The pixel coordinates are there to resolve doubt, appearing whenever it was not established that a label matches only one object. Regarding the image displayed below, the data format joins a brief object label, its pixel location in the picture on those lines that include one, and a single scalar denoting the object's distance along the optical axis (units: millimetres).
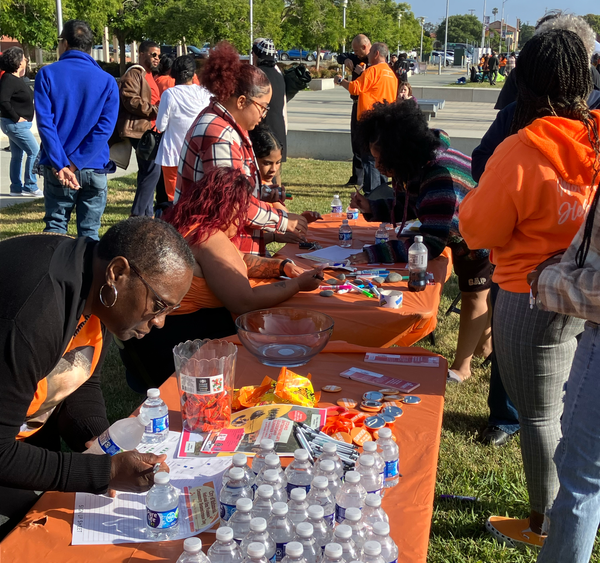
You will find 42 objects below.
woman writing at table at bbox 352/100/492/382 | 3297
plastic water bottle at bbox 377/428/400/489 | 1641
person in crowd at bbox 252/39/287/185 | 7488
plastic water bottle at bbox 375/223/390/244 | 3795
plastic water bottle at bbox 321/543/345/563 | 1160
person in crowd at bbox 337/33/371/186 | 8906
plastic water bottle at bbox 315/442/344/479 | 1494
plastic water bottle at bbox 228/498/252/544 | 1305
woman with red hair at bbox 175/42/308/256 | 3496
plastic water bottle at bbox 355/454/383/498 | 1473
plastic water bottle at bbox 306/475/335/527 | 1364
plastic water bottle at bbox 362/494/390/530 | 1351
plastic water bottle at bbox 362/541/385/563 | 1202
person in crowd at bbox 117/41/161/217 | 6258
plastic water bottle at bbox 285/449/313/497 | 1469
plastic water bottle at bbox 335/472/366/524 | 1380
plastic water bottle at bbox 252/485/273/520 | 1340
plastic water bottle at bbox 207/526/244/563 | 1223
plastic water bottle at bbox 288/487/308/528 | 1302
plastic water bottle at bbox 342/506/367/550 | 1273
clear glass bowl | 2359
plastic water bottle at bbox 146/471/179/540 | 1421
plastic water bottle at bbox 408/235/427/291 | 3010
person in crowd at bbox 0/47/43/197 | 7699
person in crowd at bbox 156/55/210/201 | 5832
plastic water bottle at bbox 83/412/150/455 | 1737
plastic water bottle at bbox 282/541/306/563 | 1173
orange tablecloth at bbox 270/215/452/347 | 2748
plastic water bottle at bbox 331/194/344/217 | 4687
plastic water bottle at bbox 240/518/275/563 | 1210
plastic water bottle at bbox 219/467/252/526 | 1417
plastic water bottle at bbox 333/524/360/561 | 1210
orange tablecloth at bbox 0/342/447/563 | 1415
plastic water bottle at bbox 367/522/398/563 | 1259
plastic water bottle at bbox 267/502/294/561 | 1267
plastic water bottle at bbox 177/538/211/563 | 1216
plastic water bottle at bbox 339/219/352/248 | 3896
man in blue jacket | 4824
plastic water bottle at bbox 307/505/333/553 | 1282
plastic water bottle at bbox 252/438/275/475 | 1550
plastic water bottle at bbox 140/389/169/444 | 1833
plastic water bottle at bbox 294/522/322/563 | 1230
